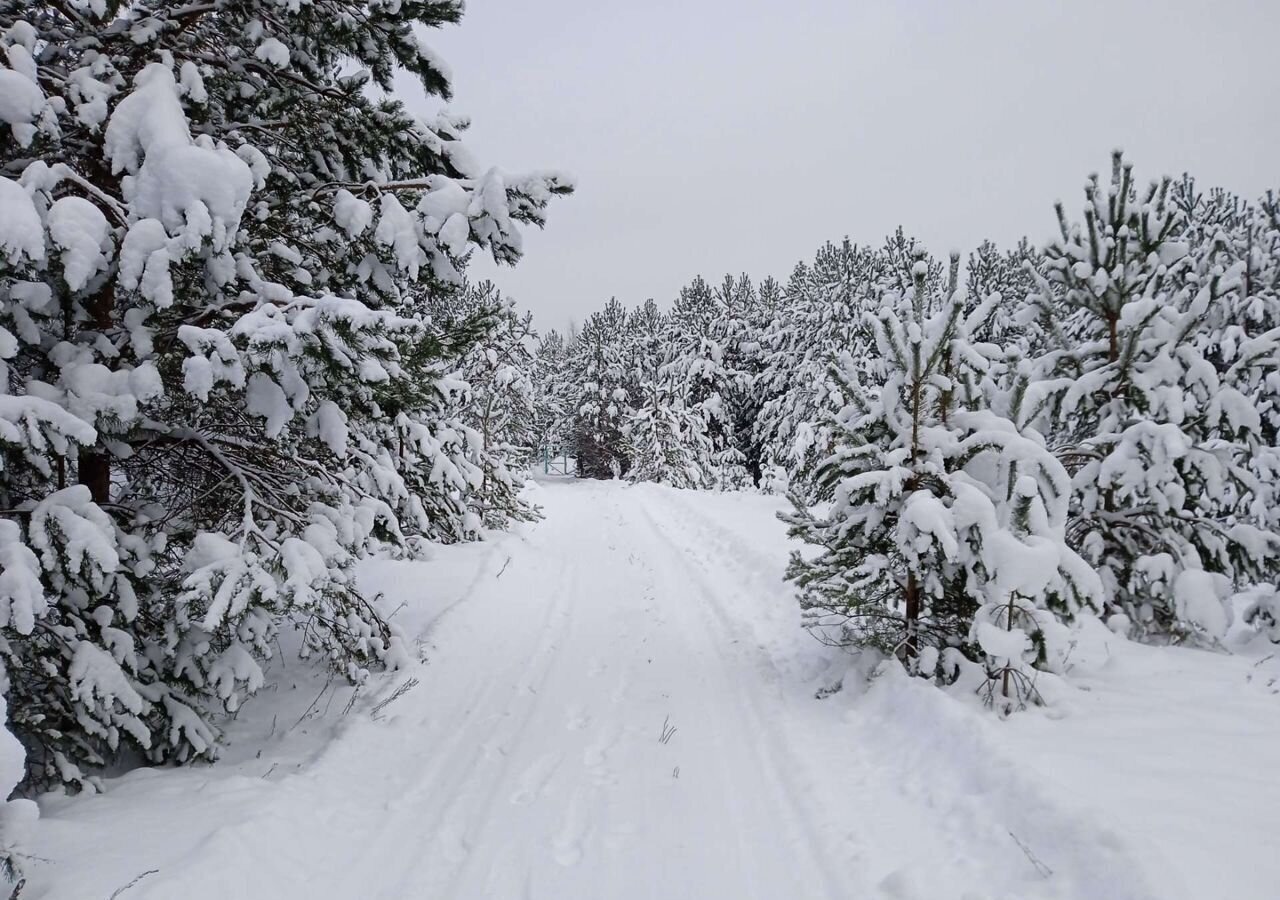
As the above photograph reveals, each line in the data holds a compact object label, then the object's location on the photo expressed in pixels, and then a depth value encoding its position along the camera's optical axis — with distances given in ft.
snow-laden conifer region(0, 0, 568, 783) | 11.47
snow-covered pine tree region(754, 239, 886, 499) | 87.71
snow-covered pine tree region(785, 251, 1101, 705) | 15.93
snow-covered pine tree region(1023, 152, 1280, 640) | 20.63
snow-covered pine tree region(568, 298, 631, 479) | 147.02
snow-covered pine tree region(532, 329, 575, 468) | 176.76
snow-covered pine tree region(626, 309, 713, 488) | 111.65
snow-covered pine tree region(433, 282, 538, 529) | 18.22
